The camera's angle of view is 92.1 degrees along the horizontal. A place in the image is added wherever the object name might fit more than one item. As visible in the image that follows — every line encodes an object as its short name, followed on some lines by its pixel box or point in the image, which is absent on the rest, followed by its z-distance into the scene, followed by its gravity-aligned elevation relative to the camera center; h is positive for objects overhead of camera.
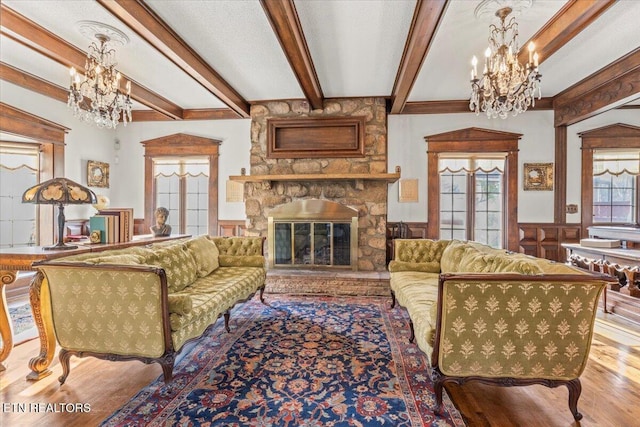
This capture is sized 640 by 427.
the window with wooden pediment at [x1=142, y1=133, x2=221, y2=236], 5.44 +0.54
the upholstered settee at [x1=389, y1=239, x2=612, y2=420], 1.69 -0.64
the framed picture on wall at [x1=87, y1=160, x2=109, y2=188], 5.04 +0.61
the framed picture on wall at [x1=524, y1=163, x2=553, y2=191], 4.89 +0.58
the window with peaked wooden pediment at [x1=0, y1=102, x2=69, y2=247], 4.26 +0.50
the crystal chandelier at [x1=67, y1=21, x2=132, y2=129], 2.97 +1.30
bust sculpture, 3.46 -0.18
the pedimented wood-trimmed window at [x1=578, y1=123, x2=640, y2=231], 4.75 +0.57
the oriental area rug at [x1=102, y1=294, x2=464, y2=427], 1.73 -1.15
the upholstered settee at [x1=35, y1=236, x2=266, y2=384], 1.92 -0.65
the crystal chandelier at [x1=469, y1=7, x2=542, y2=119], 2.63 +1.19
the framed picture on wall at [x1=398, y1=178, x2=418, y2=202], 5.06 +0.36
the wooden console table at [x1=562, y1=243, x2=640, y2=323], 3.23 -0.66
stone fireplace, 4.77 +0.24
